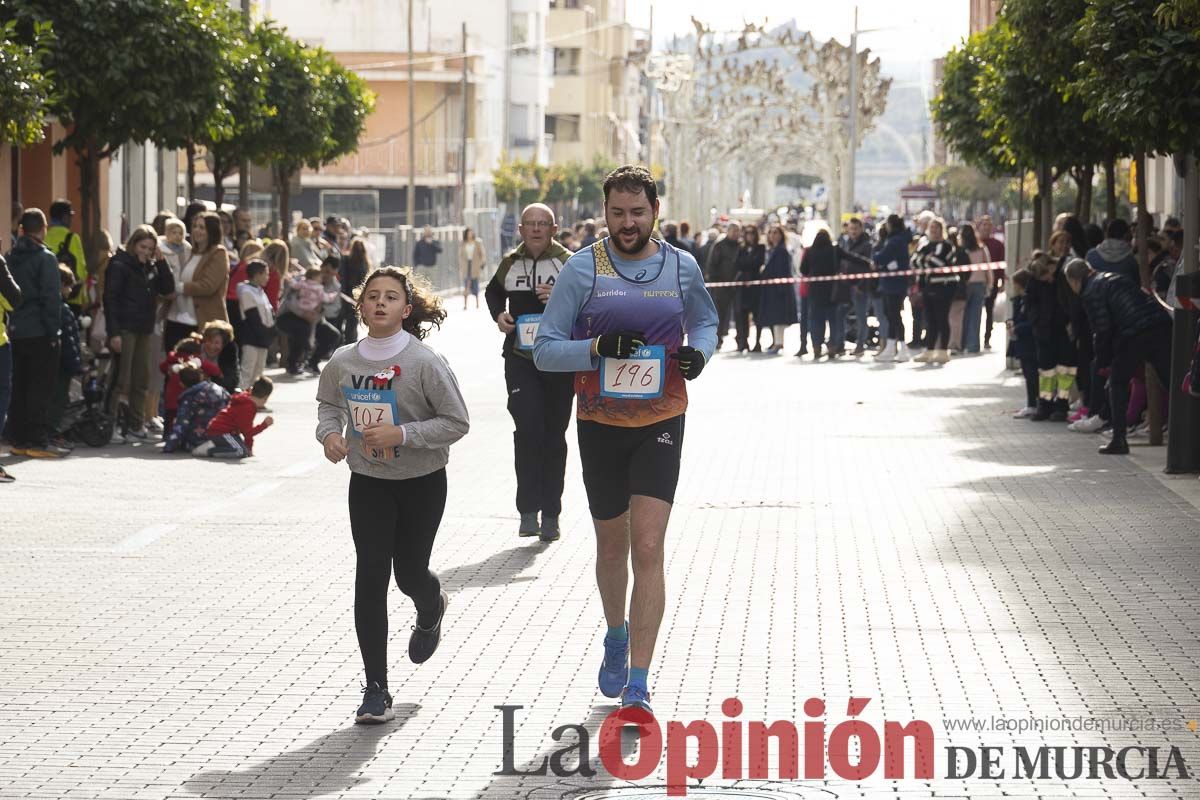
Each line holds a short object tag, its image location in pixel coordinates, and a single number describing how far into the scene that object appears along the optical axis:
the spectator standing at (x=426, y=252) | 49.38
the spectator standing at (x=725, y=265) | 31.67
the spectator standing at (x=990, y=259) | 31.22
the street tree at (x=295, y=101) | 28.48
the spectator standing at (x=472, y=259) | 48.09
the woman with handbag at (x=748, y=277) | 31.17
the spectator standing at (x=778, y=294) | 30.89
